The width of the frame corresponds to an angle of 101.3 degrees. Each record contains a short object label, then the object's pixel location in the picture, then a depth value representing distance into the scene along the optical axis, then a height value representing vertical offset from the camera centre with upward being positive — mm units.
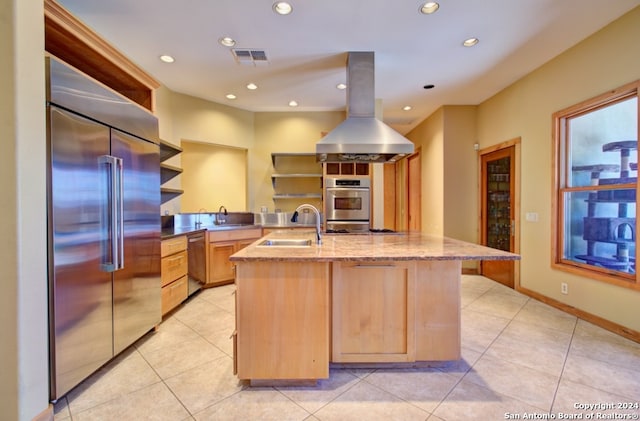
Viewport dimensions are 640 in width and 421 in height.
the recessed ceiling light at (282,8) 2154 +1675
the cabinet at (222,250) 3724 -616
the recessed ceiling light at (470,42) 2639 +1689
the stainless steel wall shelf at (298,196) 4438 +193
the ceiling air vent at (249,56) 2842 +1693
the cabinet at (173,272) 2766 -719
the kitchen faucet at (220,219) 4371 -196
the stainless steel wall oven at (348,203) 4219 +66
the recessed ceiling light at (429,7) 2150 +1671
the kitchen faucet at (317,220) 2139 -107
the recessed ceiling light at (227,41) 2643 +1696
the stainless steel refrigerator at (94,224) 1564 -118
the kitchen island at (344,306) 1662 -663
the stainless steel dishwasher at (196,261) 3316 -710
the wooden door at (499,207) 3830 -2
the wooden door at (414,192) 5656 +330
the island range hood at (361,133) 2568 +746
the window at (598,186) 2428 +208
